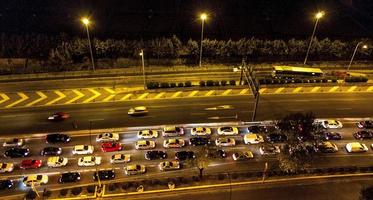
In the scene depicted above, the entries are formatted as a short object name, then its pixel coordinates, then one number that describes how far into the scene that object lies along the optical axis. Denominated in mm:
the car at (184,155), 62219
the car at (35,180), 57125
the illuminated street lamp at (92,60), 80562
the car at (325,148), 64875
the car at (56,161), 60500
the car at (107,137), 65375
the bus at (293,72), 81750
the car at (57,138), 65000
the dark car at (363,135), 68250
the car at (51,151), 62594
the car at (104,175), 58344
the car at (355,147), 65312
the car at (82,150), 62969
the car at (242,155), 62906
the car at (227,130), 67938
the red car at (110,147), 63512
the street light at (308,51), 87281
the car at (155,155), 62469
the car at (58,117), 69562
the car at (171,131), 67125
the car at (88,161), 60625
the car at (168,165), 60344
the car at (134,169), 59562
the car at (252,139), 66312
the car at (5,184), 56625
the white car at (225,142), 65438
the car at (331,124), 70250
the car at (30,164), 60031
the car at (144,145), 64250
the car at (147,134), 66500
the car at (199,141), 65538
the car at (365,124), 70500
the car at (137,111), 71375
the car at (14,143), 63719
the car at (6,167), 59328
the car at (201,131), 67625
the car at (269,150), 64062
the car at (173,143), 64750
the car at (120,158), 61406
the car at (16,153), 62000
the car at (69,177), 57781
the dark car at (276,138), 66688
